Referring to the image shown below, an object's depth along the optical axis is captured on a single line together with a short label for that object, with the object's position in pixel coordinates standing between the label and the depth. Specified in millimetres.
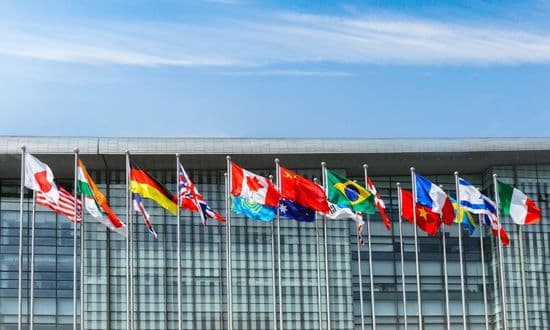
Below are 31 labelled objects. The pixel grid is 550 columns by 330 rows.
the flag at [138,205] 42156
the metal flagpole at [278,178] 43528
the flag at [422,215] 45438
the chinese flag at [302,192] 43469
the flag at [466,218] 45844
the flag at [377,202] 45062
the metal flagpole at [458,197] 45312
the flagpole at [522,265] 48406
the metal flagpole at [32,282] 40594
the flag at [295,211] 43781
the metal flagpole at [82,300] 42266
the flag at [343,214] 44594
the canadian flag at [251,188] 43062
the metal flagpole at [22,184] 40334
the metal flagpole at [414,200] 44781
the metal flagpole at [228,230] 42781
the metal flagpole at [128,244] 42028
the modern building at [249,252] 56406
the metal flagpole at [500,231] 45675
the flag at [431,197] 45062
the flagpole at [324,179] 44531
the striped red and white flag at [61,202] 41250
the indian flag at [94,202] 41344
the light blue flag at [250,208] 43125
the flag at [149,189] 42594
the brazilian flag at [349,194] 44344
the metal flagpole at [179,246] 42125
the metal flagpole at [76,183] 41438
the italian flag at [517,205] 45844
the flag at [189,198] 43250
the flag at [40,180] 41250
